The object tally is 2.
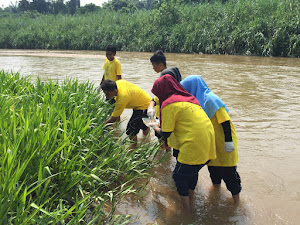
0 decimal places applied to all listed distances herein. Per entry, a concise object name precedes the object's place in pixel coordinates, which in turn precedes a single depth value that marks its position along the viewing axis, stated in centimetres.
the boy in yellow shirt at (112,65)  512
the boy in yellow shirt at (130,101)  370
